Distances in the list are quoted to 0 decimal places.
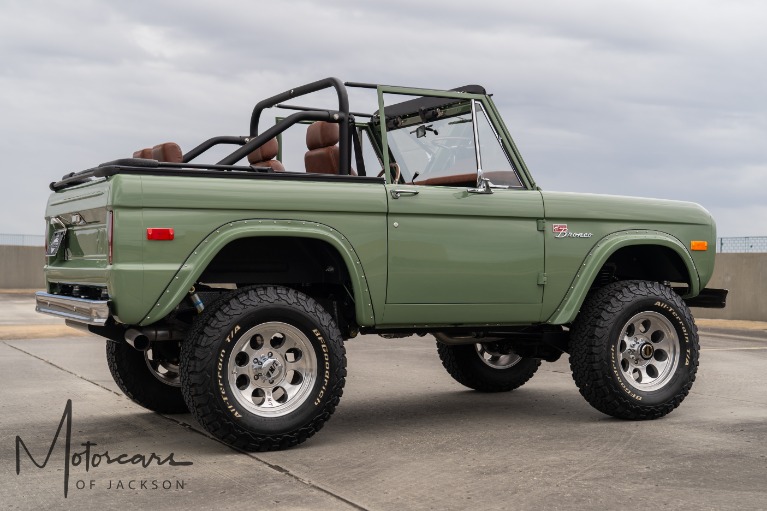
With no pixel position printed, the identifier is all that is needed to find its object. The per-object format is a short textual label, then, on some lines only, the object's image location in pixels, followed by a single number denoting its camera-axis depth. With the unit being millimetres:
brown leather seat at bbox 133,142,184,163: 6938
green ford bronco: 5660
